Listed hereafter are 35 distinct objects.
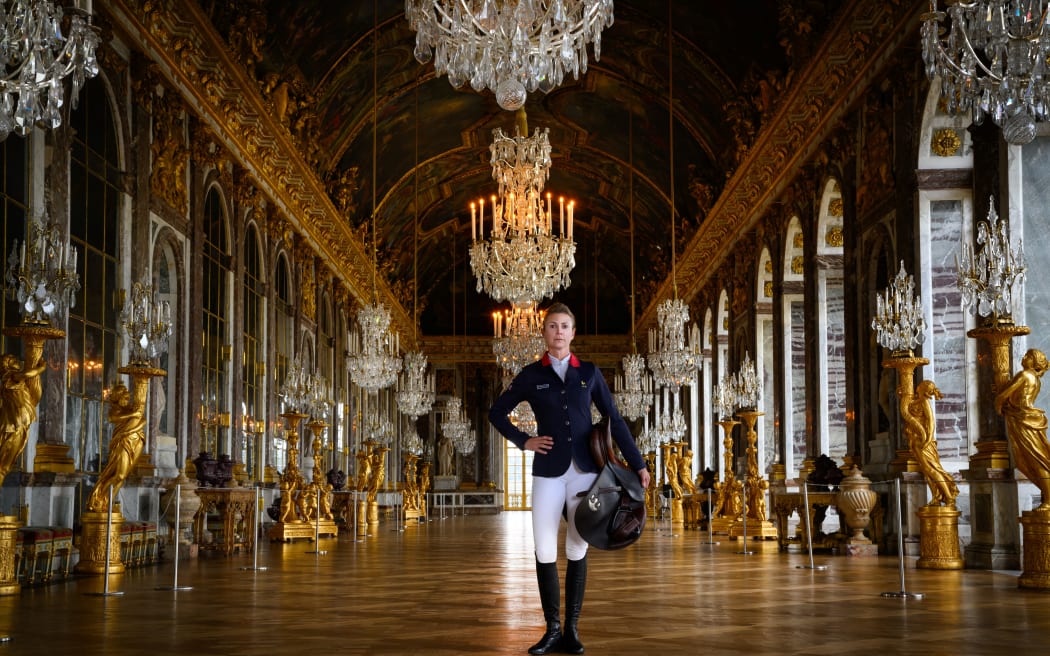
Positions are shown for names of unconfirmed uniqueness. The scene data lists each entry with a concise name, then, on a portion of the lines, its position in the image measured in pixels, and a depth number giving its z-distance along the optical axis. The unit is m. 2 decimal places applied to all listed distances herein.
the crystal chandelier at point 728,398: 16.62
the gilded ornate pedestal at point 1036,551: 8.15
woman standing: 5.03
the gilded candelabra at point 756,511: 17.08
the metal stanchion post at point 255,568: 10.27
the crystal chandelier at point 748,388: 16.03
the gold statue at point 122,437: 9.51
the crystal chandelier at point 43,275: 7.68
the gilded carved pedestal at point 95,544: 9.66
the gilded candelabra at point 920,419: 10.40
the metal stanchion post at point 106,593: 7.76
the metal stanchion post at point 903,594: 7.59
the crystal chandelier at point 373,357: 18.03
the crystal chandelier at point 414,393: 23.27
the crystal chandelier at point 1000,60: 6.33
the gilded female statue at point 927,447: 10.50
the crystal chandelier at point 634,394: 25.25
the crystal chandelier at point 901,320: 10.87
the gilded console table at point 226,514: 13.54
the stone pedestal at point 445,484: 41.00
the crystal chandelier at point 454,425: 29.73
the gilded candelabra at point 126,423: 9.45
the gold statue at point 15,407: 7.66
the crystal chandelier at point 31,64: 5.86
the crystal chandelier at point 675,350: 17.81
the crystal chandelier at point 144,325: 9.42
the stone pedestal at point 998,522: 10.12
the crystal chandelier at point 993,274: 8.68
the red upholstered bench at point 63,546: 9.48
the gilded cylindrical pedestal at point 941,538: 10.37
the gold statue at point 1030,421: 8.31
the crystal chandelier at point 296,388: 14.91
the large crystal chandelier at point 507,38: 7.77
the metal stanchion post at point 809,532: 10.51
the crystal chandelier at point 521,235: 14.46
